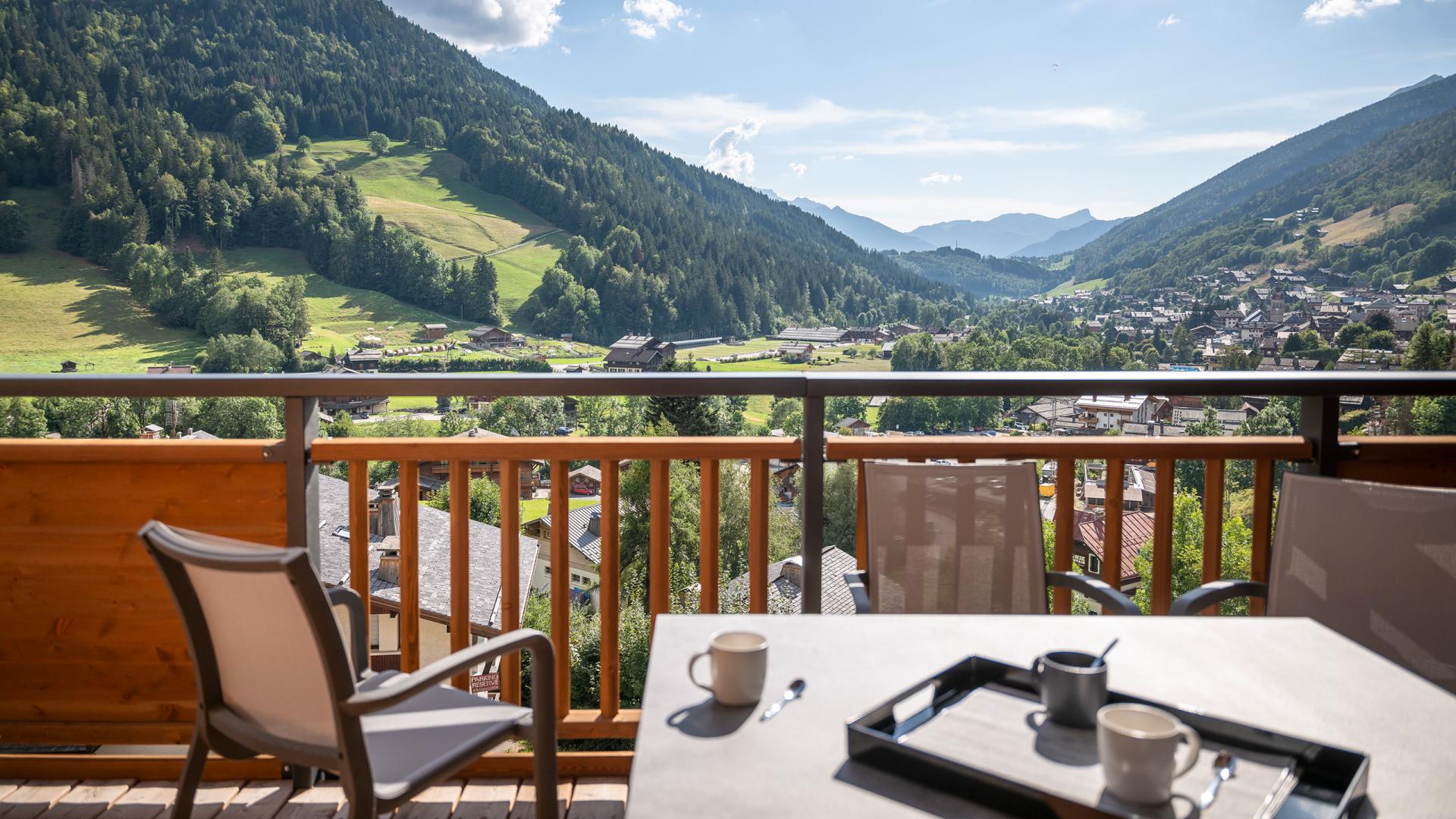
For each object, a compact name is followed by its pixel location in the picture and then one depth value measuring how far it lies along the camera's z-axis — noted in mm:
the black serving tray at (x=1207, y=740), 886
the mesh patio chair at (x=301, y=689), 1424
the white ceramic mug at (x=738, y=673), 1154
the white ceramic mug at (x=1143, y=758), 868
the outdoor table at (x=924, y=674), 937
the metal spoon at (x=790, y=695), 1142
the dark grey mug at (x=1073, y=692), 1087
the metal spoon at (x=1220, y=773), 913
